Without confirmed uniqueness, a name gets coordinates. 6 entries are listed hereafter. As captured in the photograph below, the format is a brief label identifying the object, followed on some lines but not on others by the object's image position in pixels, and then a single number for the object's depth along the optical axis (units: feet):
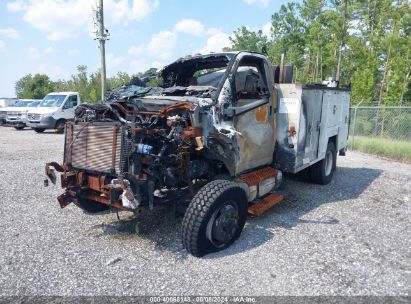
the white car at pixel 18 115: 70.38
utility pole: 59.52
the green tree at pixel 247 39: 155.65
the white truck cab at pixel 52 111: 60.23
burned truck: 13.78
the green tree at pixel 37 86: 176.14
